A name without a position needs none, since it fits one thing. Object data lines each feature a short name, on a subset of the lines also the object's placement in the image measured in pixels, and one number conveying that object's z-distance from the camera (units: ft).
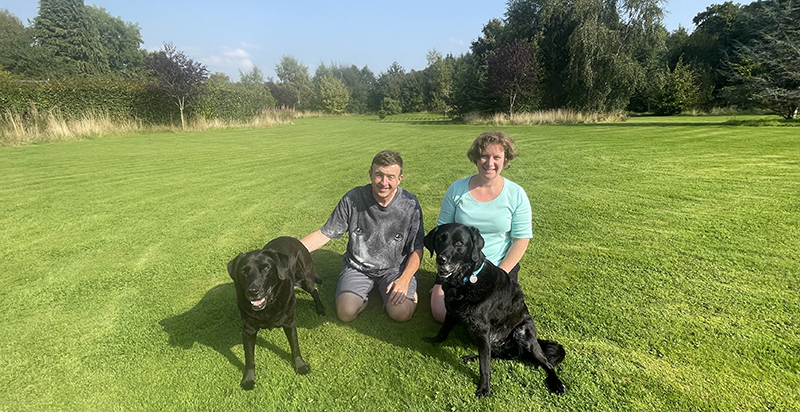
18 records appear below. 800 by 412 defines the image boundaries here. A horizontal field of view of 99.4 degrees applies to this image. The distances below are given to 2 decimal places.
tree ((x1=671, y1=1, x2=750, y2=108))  107.14
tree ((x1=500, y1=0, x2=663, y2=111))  83.41
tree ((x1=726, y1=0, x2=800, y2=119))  54.75
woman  9.52
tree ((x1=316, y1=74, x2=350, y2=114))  195.93
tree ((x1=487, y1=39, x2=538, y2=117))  91.35
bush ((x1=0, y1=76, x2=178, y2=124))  49.93
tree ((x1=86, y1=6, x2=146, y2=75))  176.65
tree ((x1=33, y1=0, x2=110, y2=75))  141.59
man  9.80
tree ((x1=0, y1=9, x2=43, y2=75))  132.36
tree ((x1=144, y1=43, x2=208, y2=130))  67.15
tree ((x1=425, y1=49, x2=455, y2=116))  172.14
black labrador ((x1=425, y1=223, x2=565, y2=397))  7.29
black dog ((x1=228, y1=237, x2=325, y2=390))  6.86
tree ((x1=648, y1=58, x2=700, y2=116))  98.48
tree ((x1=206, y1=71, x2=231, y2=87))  224.53
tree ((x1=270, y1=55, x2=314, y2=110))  217.97
